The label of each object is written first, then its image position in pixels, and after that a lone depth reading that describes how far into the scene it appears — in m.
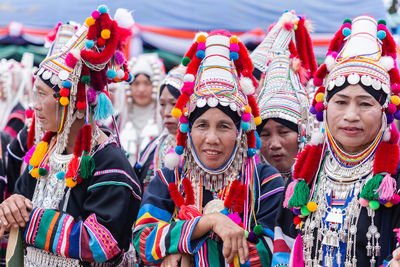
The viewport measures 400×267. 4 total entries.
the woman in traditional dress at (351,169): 2.91
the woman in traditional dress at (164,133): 5.09
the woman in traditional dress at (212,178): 3.25
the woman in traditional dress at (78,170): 3.58
